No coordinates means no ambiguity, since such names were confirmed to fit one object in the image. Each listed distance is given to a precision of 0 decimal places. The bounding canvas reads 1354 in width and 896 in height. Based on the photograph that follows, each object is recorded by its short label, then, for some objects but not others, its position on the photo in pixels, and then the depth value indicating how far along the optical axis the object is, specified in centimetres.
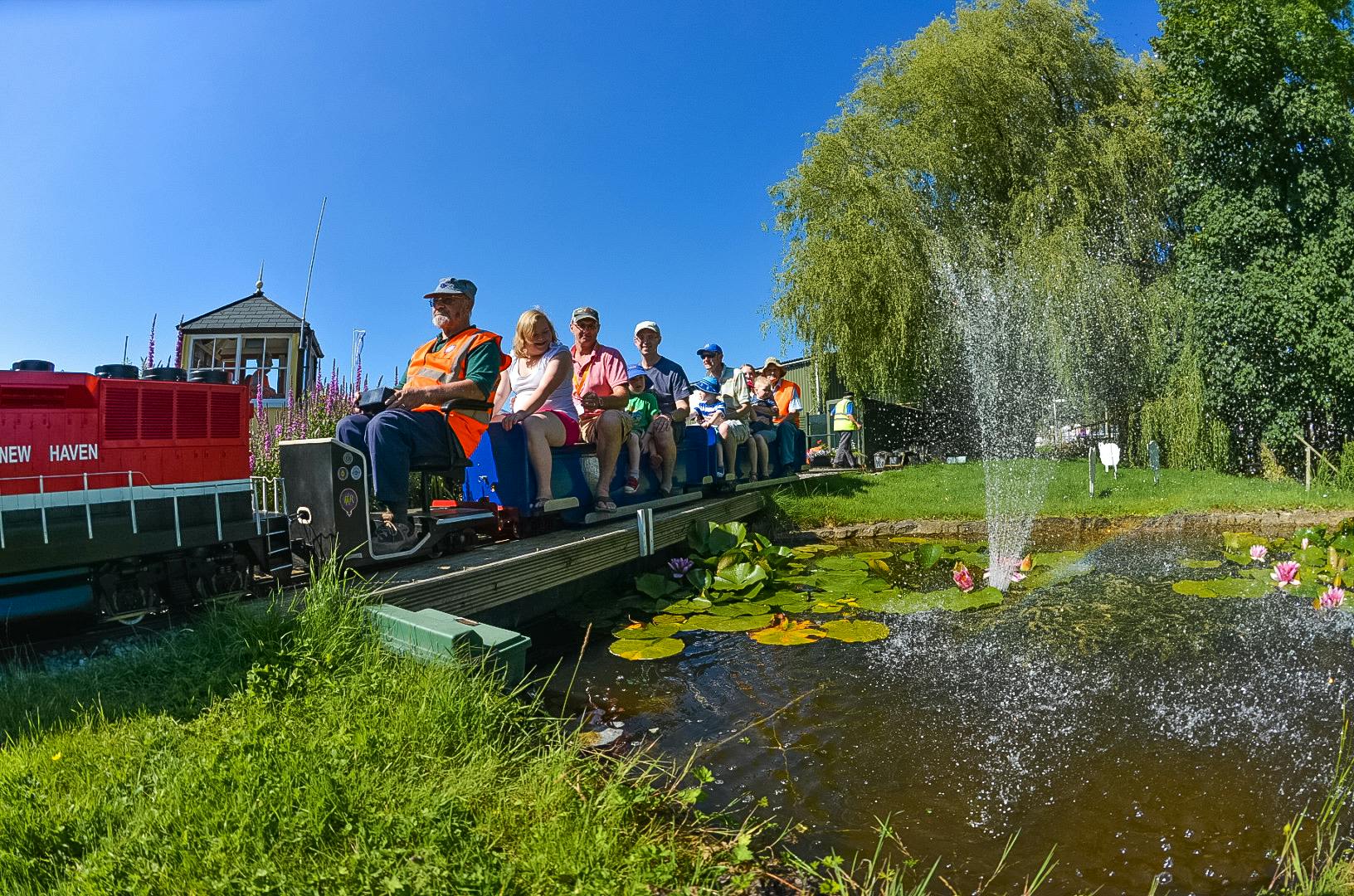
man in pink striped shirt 635
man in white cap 765
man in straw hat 1148
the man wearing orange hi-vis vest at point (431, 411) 468
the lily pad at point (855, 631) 491
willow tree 1452
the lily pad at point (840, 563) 709
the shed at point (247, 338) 1622
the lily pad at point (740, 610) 571
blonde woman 570
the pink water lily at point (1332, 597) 420
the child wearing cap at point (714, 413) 927
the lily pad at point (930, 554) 720
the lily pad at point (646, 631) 517
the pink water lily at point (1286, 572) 467
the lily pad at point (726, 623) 536
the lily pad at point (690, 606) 584
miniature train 339
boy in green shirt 701
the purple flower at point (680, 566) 643
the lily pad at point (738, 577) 621
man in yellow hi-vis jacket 1540
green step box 329
